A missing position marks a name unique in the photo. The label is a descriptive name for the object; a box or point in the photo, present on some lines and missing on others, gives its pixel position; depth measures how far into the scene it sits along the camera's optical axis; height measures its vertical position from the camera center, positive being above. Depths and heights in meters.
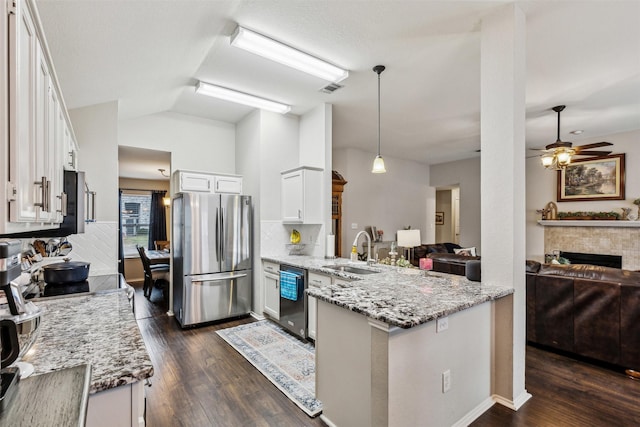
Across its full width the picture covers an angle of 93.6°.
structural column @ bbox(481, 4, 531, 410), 2.13 +0.15
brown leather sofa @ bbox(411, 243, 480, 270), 3.99 -0.66
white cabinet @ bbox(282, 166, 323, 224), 4.01 +0.25
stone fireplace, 5.23 -0.46
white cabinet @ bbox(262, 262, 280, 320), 3.86 -1.00
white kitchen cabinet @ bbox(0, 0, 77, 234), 0.83 +0.30
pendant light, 3.45 +0.56
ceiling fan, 4.12 +0.88
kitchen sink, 3.24 -0.61
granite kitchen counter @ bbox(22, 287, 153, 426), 1.03 -0.58
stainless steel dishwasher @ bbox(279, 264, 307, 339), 3.39 -1.01
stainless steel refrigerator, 3.86 -0.57
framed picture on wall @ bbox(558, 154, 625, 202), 5.44 +0.66
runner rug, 2.39 -1.44
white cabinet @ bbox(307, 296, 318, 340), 3.28 -1.15
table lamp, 4.73 -0.40
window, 7.64 -0.09
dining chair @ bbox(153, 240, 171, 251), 7.58 -0.79
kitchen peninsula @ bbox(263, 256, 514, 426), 1.62 -0.84
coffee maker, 0.88 -0.41
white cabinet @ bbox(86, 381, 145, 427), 1.02 -0.67
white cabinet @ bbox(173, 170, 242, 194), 4.09 +0.44
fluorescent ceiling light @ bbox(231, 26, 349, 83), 2.49 +1.46
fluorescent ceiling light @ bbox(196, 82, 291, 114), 3.51 +1.46
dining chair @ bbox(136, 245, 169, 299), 5.26 -1.07
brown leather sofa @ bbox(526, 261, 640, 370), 2.58 -0.90
